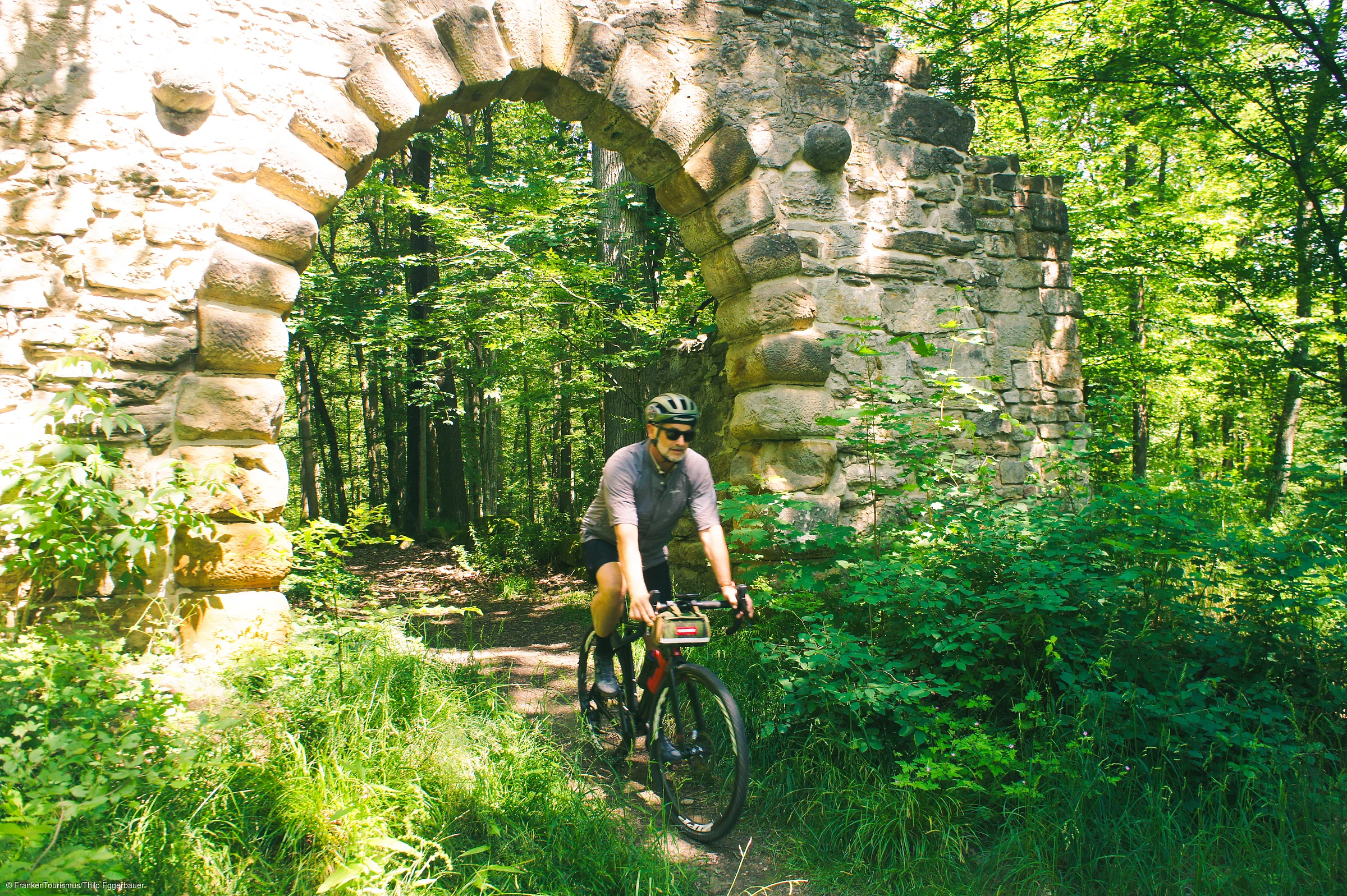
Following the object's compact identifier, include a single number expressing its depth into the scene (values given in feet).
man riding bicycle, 9.82
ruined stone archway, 11.97
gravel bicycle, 9.11
